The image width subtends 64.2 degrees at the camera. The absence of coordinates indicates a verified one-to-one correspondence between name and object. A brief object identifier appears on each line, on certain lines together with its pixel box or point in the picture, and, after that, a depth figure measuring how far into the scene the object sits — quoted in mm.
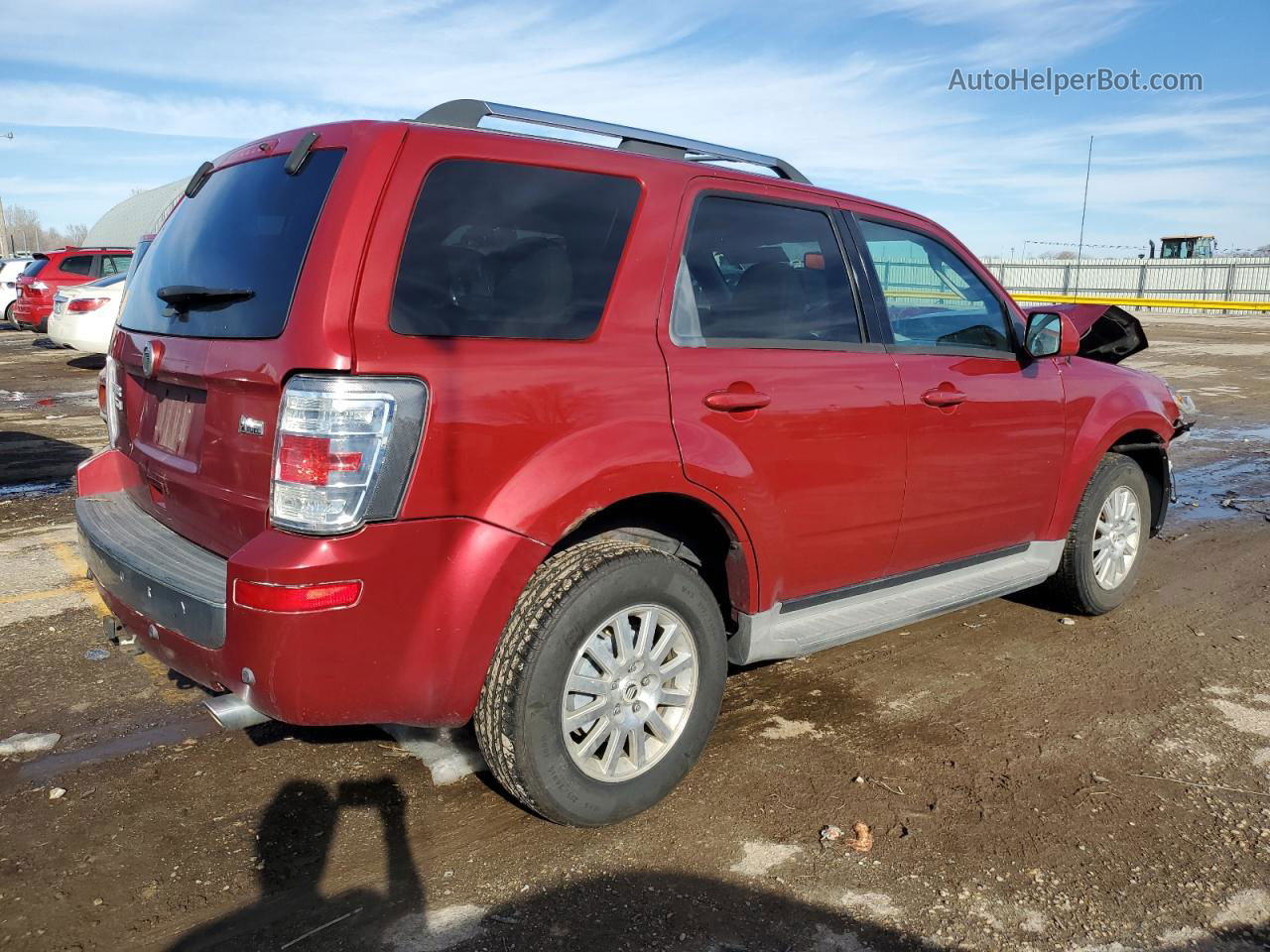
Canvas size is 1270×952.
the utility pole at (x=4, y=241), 56212
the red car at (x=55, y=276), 18844
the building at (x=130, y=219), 44875
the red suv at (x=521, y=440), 2553
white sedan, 14633
